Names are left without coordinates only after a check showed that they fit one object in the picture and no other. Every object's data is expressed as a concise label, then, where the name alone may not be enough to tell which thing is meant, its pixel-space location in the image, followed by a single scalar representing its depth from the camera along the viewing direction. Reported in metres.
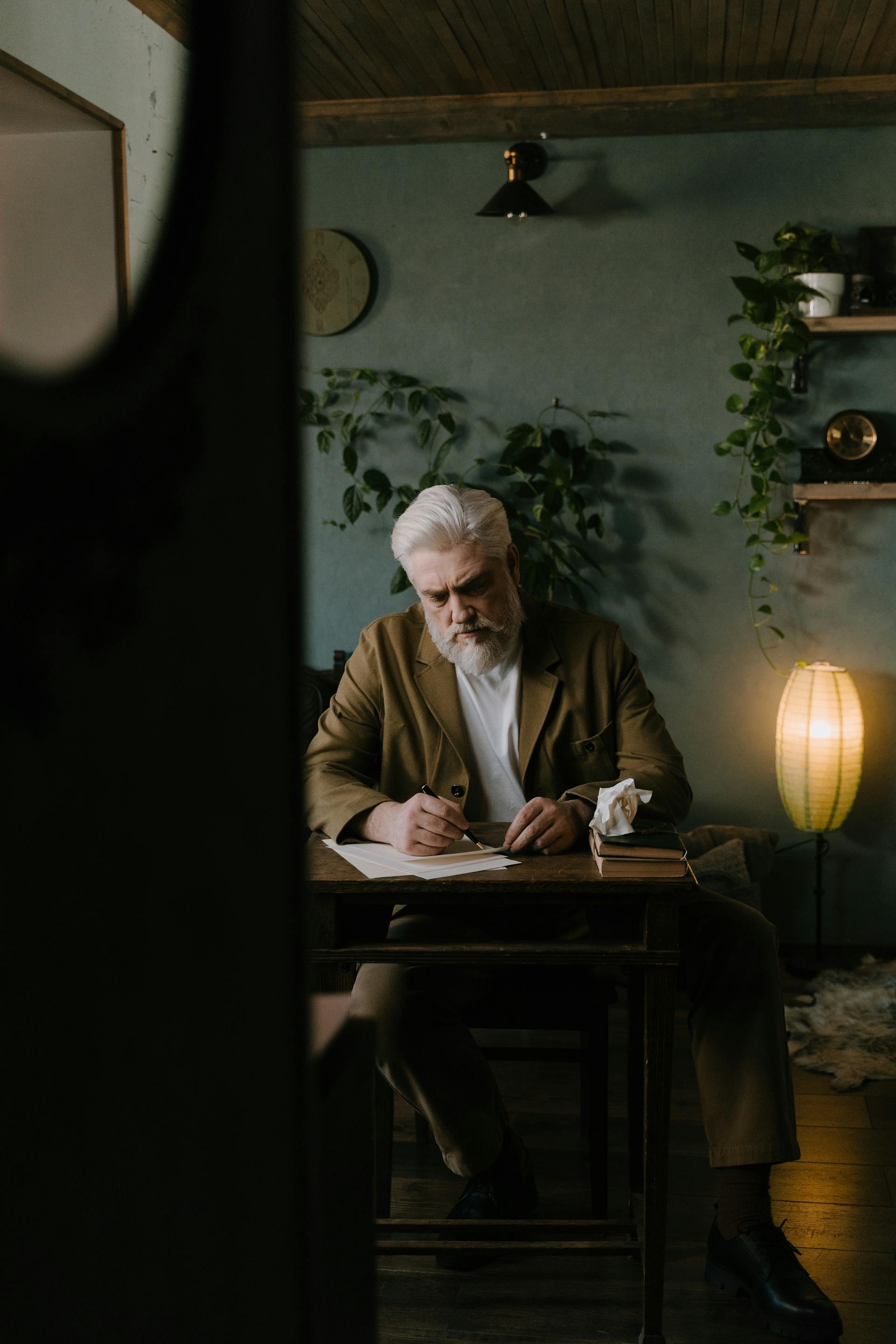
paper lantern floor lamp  3.45
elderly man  1.86
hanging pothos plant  3.43
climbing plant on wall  3.64
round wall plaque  3.83
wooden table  1.64
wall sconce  3.55
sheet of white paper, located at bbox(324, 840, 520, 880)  1.68
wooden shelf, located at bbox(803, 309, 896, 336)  3.47
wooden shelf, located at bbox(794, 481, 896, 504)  3.54
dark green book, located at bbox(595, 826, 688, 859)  1.67
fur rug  2.85
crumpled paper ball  1.73
